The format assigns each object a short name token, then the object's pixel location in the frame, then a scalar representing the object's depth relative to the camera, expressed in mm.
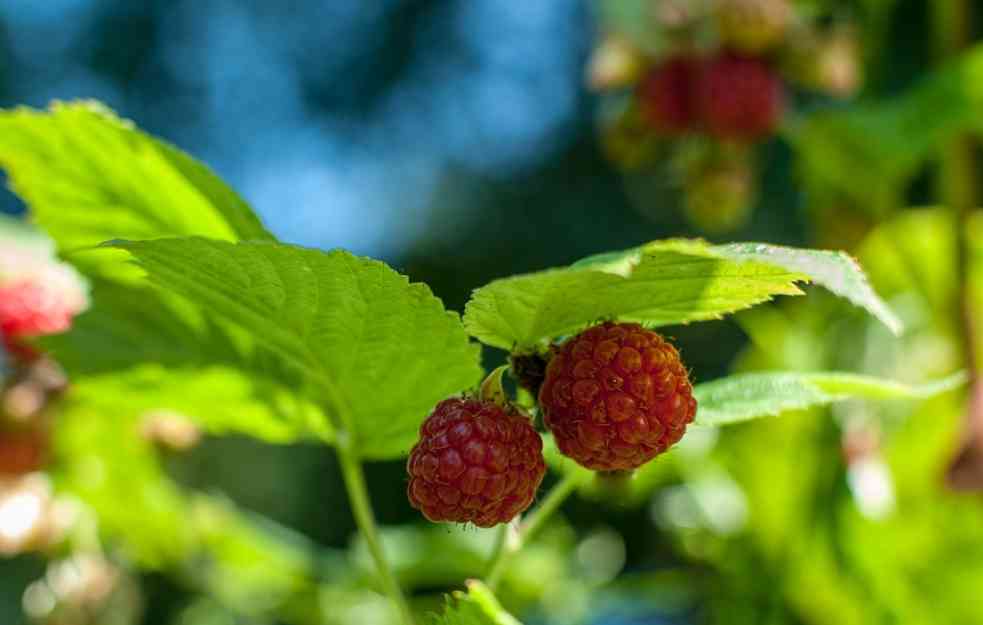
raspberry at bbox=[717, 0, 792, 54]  481
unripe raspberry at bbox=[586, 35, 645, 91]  496
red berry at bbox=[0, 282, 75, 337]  397
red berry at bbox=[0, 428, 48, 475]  388
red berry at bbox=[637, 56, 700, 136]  490
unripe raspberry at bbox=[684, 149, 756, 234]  484
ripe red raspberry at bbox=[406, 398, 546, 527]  217
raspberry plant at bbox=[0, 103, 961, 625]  213
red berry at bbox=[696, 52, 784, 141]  476
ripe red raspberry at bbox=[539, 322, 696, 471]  219
